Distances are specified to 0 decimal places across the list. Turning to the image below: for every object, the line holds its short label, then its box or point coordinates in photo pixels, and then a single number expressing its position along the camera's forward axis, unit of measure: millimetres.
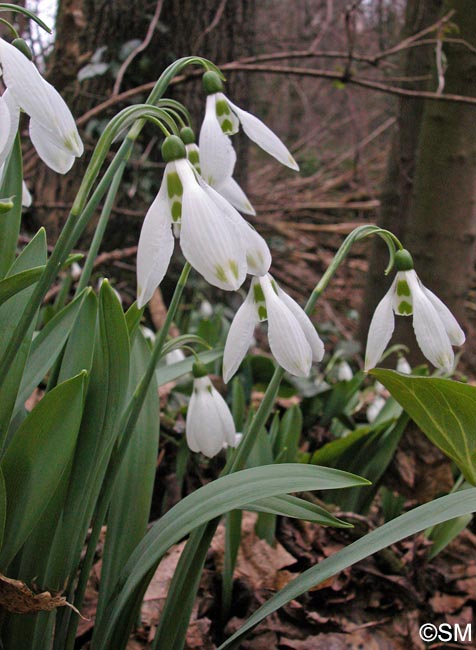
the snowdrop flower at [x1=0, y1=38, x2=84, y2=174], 261
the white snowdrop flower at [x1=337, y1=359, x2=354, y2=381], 604
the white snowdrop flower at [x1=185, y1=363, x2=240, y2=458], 329
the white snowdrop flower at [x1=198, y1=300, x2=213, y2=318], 737
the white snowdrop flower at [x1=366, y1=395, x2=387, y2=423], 504
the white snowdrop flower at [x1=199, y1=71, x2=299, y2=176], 296
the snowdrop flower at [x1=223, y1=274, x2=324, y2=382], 290
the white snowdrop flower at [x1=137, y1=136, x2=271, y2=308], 261
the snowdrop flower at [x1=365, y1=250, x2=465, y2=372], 301
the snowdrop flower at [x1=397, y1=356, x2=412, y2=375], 521
